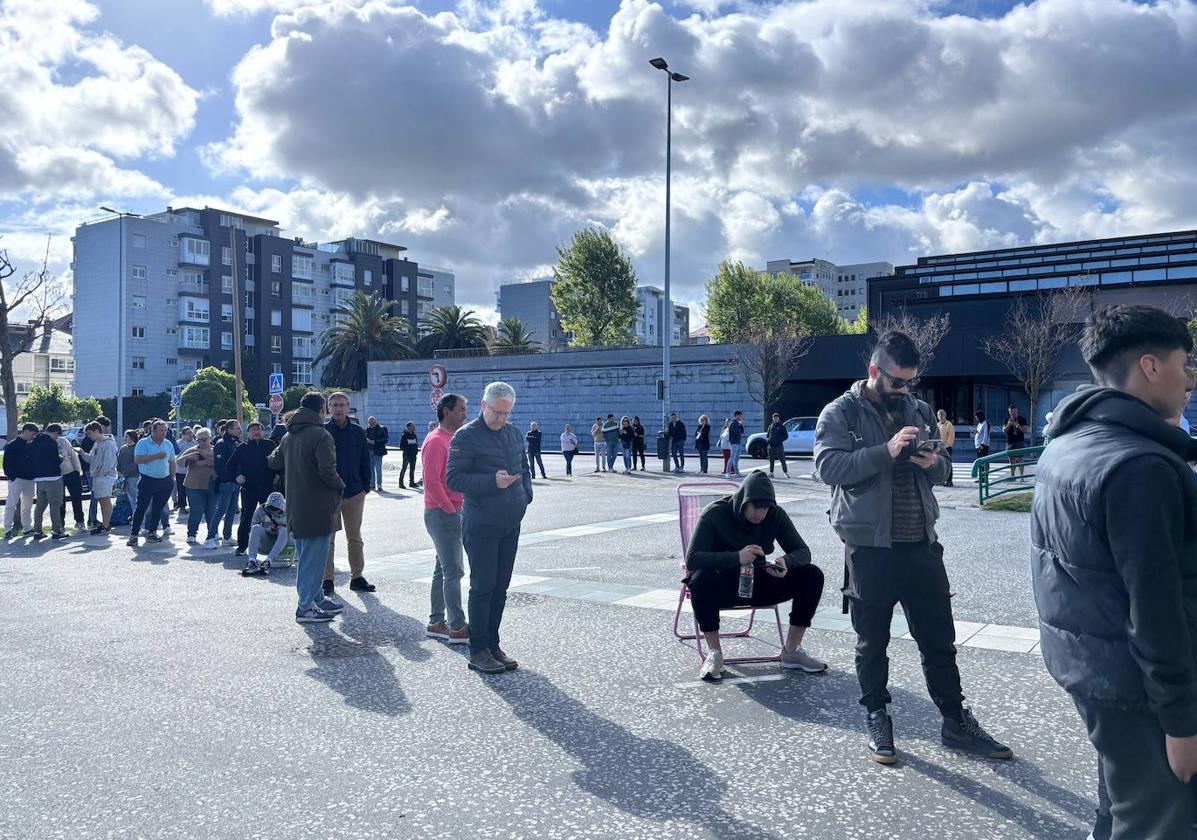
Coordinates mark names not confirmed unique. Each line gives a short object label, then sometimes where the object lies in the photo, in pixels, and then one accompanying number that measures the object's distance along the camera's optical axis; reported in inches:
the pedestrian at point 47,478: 531.2
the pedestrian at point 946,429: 744.3
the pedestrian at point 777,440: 965.2
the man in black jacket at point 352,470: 342.6
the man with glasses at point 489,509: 229.5
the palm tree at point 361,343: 2431.1
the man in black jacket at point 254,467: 421.7
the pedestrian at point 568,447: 1024.9
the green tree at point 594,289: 2196.1
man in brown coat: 287.0
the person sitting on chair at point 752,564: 217.9
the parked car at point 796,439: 1240.2
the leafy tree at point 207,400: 1985.7
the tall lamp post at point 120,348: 1693.7
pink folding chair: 251.6
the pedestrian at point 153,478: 510.0
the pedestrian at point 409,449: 881.5
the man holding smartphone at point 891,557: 164.2
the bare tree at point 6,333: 1152.2
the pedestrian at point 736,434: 986.1
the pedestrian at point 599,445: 1058.1
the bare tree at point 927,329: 1433.3
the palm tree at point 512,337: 1857.8
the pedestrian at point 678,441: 1072.8
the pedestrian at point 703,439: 1051.9
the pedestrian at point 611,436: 1039.0
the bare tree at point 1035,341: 1354.6
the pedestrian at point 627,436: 1040.8
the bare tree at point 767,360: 1461.6
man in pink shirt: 263.1
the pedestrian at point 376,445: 821.7
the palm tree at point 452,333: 2432.3
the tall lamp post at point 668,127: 1197.7
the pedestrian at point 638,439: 1066.7
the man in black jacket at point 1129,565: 83.4
